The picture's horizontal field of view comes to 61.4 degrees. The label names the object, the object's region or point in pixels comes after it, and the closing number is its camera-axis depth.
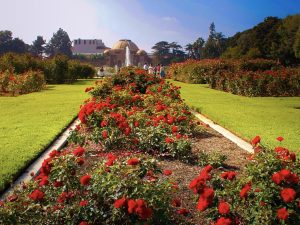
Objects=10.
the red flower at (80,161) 2.21
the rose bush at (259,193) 1.94
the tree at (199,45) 58.64
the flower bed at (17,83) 12.04
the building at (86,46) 83.15
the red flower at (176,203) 2.07
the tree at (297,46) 29.12
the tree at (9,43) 53.87
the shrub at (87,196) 1.97
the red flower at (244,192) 1.94
